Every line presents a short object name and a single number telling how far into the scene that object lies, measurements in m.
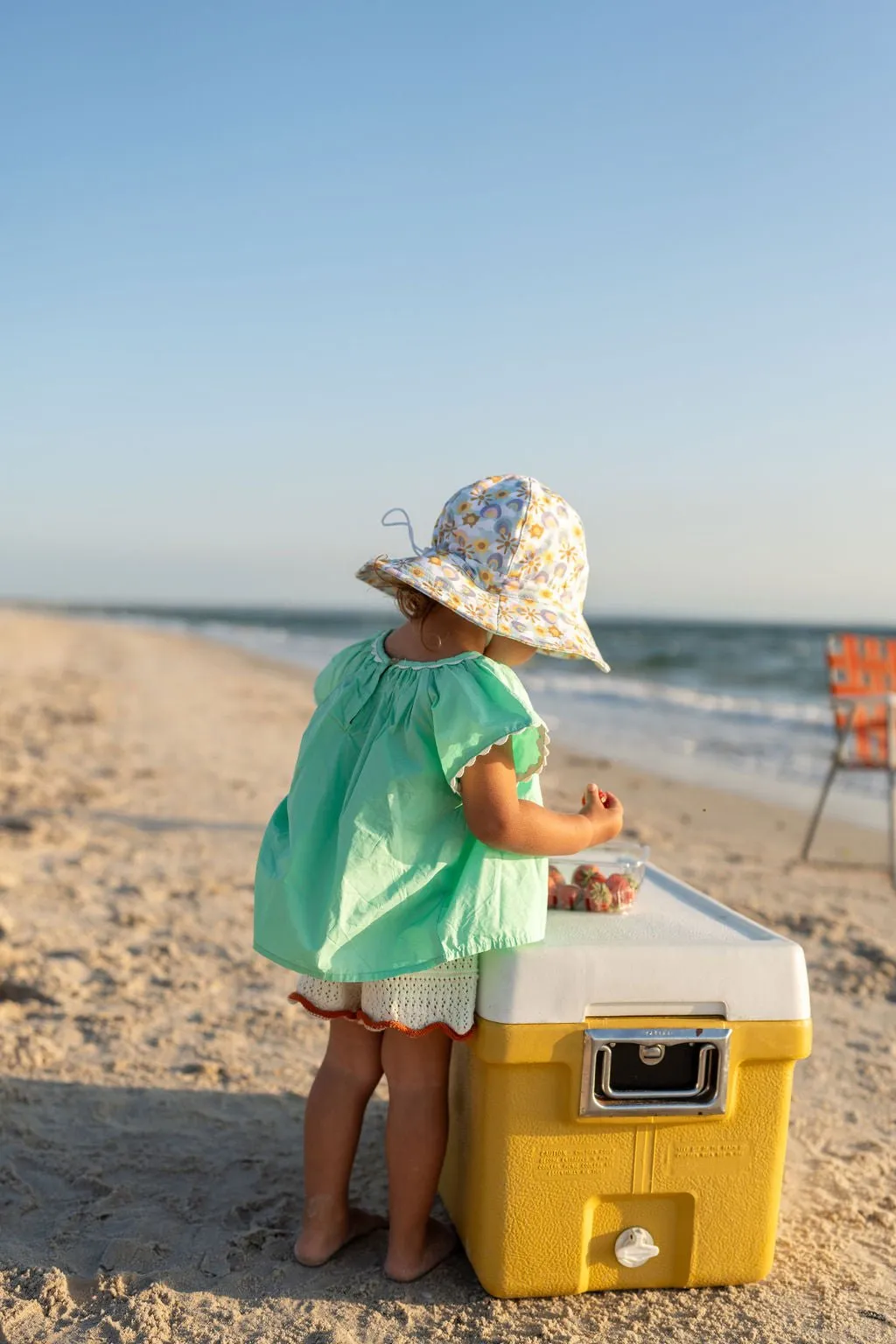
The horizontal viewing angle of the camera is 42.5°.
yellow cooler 2.09
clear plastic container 2.40
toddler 2.09
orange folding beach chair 5.95
